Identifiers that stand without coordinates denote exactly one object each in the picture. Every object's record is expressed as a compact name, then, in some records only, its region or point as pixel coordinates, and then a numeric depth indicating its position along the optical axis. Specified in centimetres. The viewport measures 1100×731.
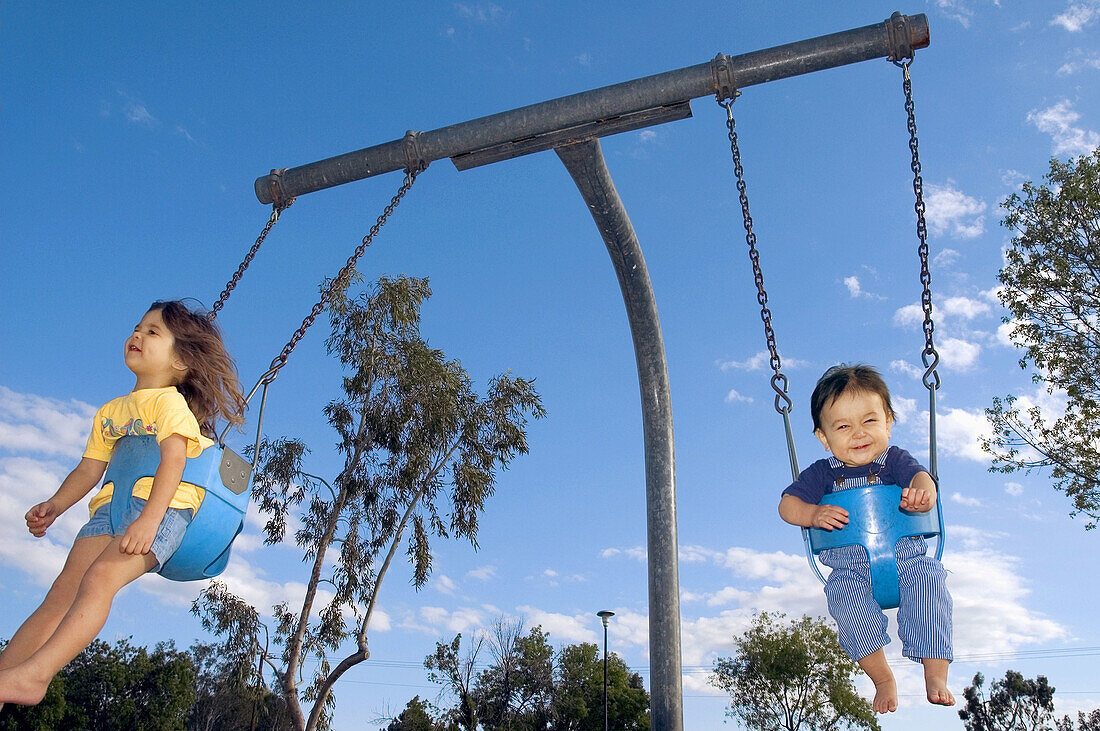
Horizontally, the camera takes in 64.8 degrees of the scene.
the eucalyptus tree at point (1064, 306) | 1102
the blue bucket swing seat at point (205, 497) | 315
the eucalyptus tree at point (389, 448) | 1692
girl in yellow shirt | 281
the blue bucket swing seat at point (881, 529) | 288
